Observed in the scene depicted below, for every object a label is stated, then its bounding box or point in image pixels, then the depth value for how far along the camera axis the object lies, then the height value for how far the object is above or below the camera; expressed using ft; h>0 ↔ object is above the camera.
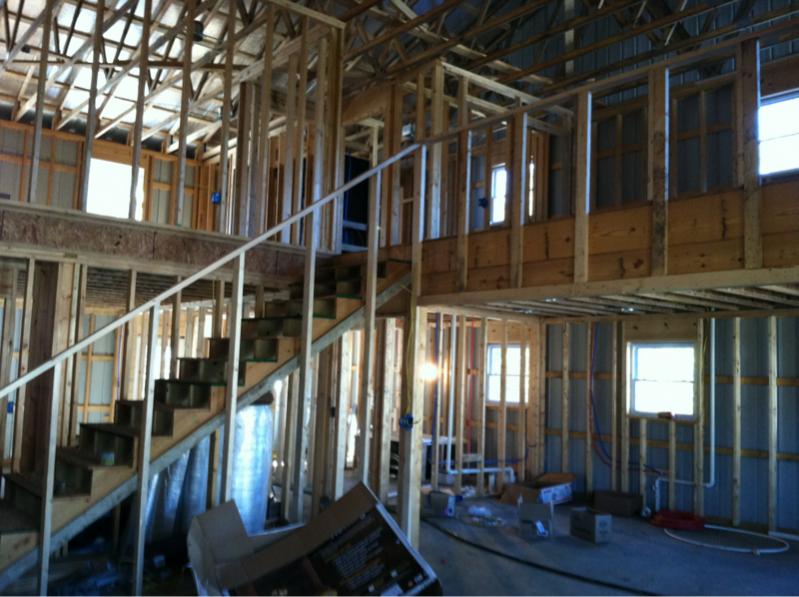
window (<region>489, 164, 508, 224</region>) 40.03 +9.75
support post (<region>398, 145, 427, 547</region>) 20.62 -1.20
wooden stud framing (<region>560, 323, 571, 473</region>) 33.06 -1.86
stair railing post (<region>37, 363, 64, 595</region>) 14.37 -3.31
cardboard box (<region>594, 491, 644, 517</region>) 29.43 -6.10
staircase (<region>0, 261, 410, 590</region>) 15.23 -1.96
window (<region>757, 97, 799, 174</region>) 25.86 +9.03
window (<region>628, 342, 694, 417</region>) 29.60 -0.62
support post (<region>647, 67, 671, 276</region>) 14.83 +4.45
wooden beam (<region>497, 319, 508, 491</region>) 33.78 -2.78
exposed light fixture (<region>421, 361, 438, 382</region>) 41.54 -0.93
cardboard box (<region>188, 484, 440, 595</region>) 13.62 -4.39
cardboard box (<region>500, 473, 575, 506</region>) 30.58 -5.95
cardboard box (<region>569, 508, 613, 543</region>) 24.56 -5.96
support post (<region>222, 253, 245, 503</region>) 17.03 -0.69
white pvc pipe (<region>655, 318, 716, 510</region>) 28.07 -1.97
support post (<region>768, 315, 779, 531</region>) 26.37 -2.17
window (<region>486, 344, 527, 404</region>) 39.06 -0.88
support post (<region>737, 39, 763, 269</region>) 13.42 +4.41
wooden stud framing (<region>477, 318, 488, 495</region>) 33.17 -2.01
